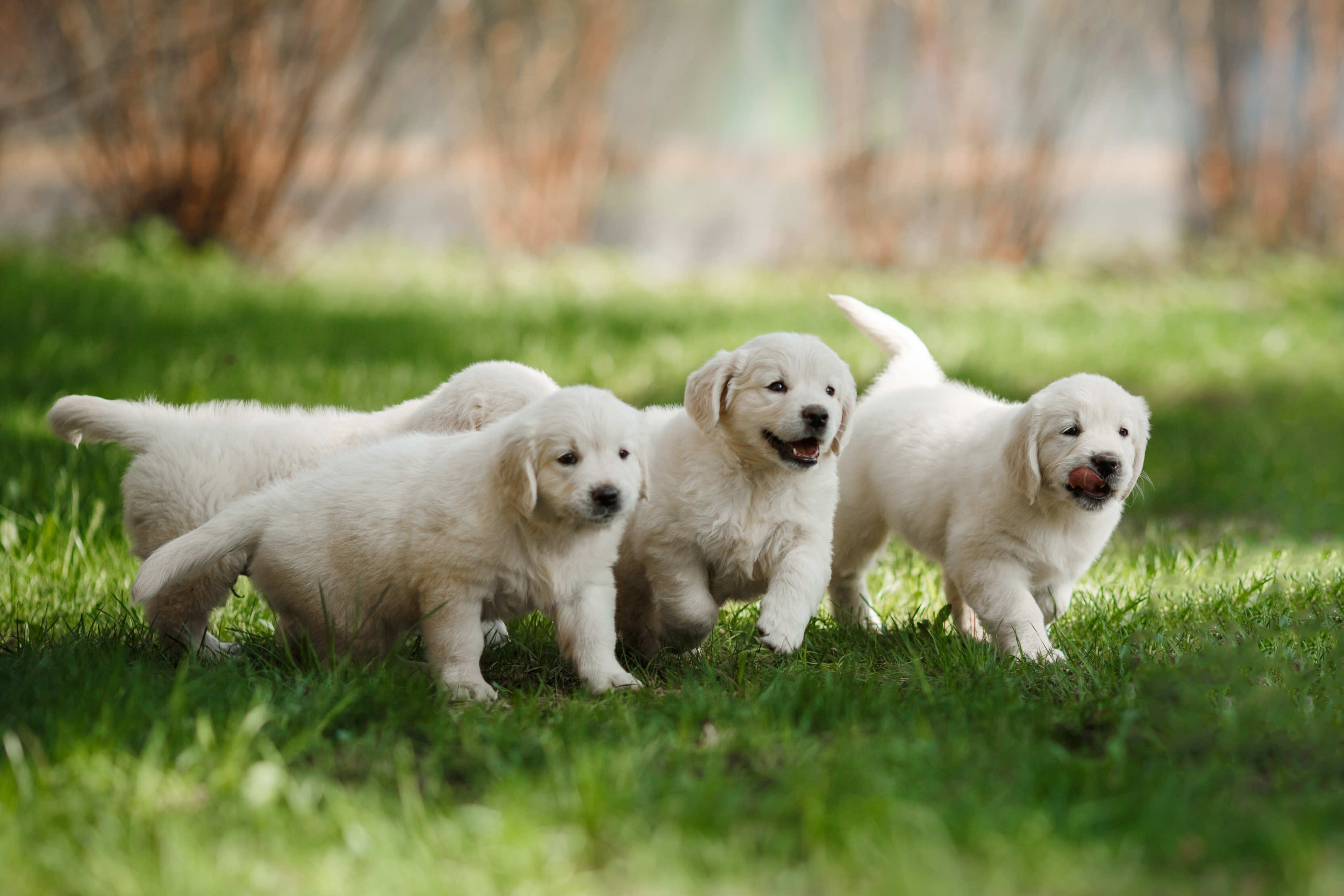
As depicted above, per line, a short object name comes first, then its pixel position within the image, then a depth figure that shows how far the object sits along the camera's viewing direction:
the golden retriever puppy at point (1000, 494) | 6.36
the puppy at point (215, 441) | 6.15
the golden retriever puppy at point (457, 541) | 5.34
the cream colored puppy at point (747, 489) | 6.14
